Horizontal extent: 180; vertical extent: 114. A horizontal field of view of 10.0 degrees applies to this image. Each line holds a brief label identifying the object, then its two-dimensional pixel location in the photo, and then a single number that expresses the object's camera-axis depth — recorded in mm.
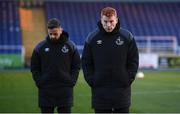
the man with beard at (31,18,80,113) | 15155
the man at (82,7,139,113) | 13093
